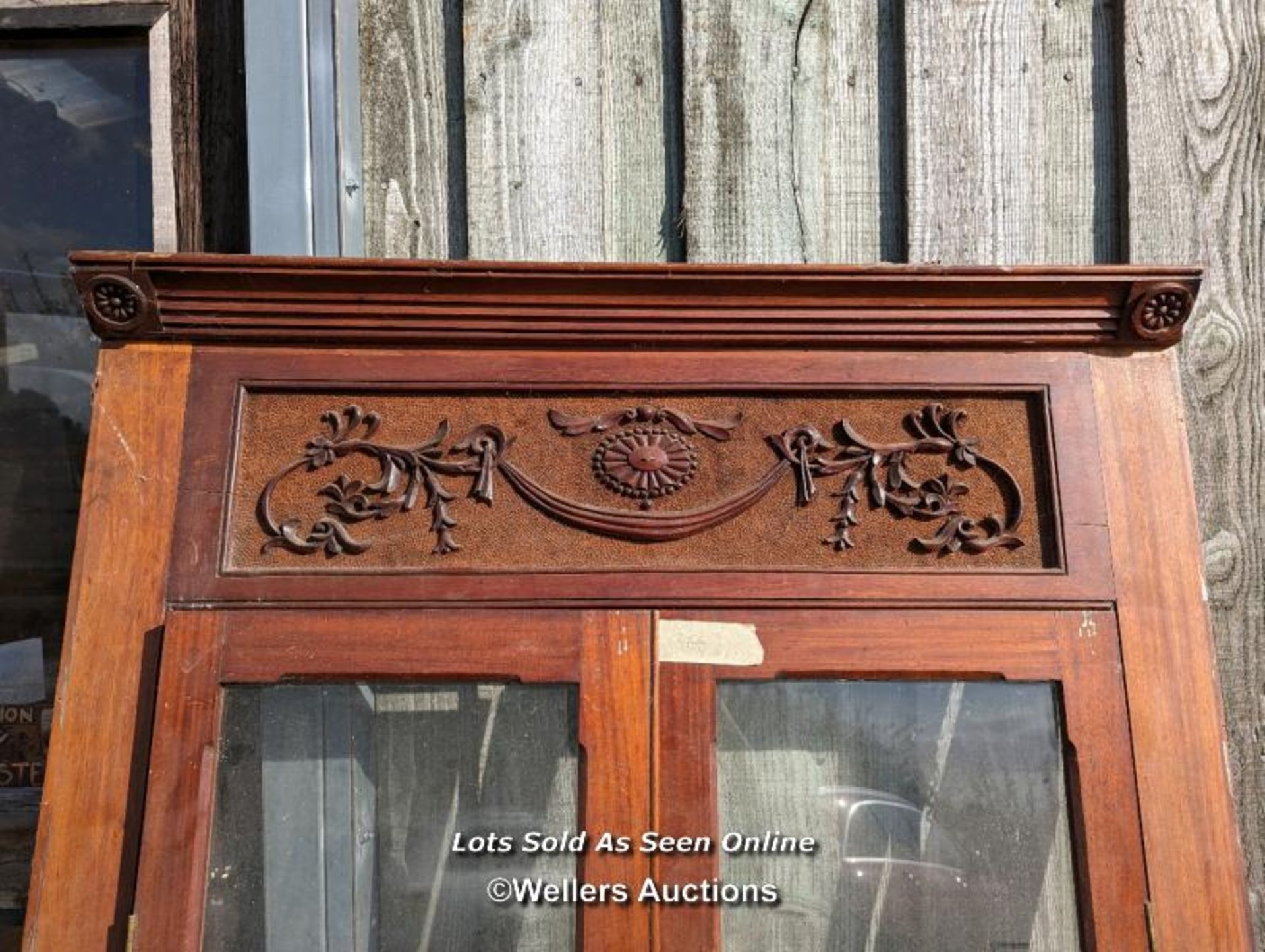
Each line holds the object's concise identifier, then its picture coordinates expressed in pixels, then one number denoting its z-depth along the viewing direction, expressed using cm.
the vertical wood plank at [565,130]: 158
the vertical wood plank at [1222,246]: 151
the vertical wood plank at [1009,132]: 157
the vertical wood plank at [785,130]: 157
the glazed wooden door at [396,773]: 121
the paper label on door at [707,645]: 124
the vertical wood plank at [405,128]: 159
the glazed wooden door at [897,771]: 122
